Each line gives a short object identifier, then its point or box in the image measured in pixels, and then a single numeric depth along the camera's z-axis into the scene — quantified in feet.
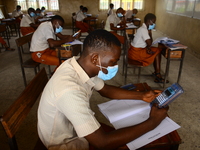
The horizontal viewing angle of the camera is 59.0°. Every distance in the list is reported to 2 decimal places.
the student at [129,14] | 24.61
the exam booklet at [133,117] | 2.88
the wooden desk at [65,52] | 7.91
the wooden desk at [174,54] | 8.39
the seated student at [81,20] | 19.38
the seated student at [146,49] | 9.49
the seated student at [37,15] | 19.89
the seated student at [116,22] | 15.35
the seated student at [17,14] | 25.90
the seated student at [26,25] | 16.18
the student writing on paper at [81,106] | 2.56
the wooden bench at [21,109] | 2.89
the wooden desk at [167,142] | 2.85
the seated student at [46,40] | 9.12
